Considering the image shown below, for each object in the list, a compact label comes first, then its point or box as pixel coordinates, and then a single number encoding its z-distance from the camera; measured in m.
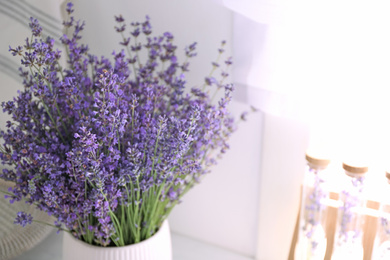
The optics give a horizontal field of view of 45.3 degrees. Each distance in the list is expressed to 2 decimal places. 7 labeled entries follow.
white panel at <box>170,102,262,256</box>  1.01
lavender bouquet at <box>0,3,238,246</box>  0.65
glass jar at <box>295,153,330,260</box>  0.89
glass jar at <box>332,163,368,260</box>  0.86
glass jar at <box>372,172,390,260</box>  0.83
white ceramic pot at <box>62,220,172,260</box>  0.77
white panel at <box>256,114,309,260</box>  0.94
